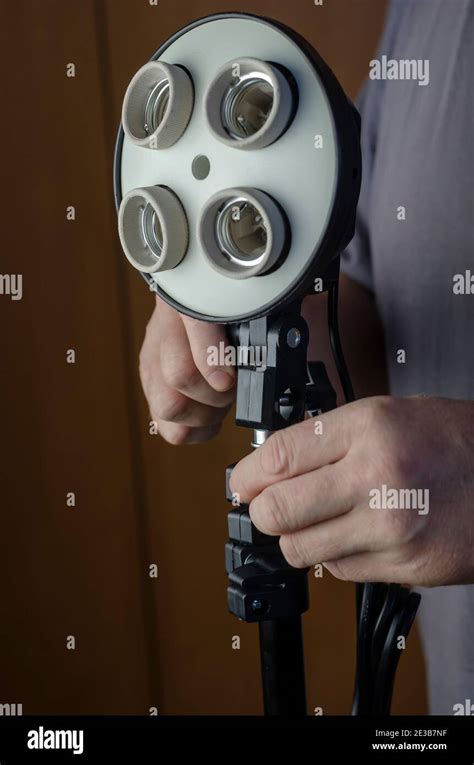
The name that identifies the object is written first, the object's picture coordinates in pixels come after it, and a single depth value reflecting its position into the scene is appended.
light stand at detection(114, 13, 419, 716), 0.36
